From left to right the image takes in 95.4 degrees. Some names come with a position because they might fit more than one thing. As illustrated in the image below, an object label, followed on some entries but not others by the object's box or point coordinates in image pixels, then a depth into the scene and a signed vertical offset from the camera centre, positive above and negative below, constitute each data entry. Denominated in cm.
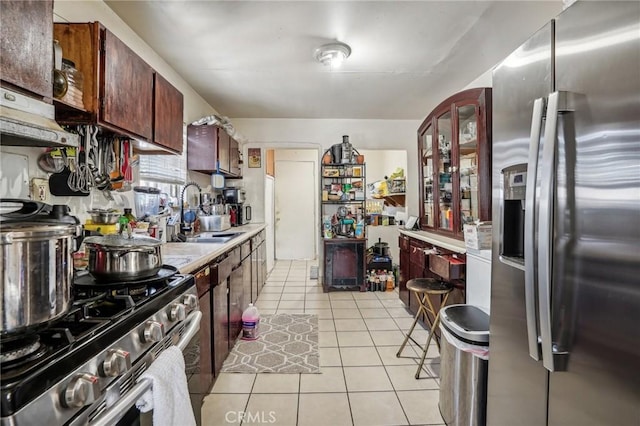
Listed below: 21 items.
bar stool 219 -59
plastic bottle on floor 270 -106
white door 648 +10
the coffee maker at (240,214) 415 -5
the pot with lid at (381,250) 462 -61
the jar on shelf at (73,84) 130 +59
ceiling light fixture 248 +139
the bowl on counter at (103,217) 168 -4
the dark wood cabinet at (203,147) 337 +74
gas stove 57 -35
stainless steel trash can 144 -82
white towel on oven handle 83 -54
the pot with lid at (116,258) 110 -18
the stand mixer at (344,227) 432 -23
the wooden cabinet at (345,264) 422 -76
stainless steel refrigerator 70 -2
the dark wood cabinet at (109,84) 142 +69
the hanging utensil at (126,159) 191 +34
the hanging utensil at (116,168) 185 +28
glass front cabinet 246 +49
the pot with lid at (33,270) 63 -14
